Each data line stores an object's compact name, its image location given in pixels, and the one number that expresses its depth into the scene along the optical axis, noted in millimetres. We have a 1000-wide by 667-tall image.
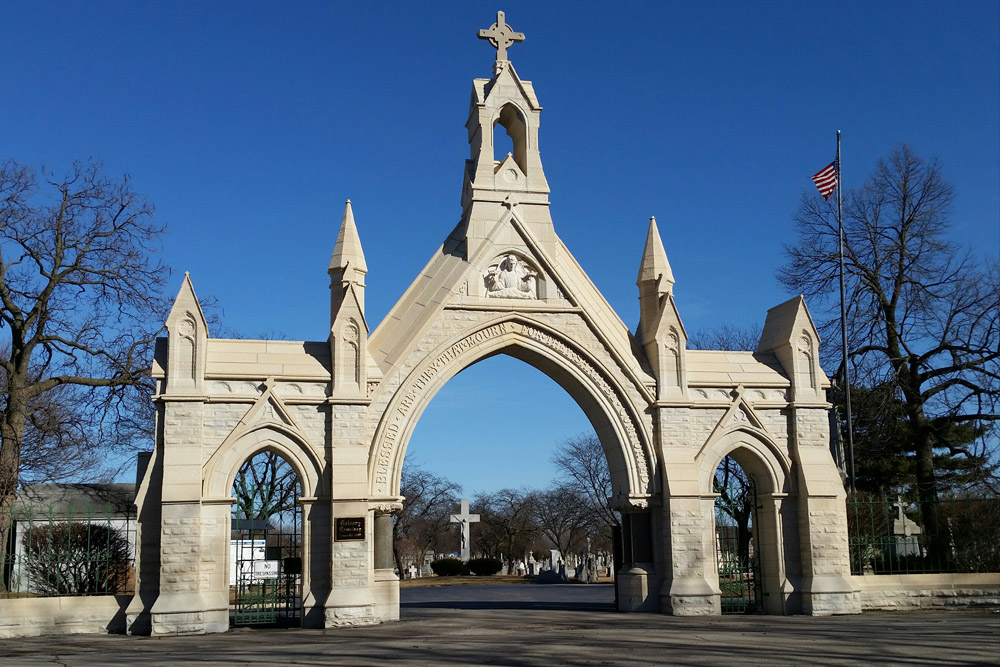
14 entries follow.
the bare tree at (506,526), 60031
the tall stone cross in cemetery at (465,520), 44781
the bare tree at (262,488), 26969
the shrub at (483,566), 41438
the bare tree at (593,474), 47528
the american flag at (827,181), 24359
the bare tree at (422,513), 57656
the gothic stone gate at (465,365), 17047
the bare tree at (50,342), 19938
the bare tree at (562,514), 55469
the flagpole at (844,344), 24469
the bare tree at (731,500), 19641
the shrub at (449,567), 42188
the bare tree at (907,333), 24156
